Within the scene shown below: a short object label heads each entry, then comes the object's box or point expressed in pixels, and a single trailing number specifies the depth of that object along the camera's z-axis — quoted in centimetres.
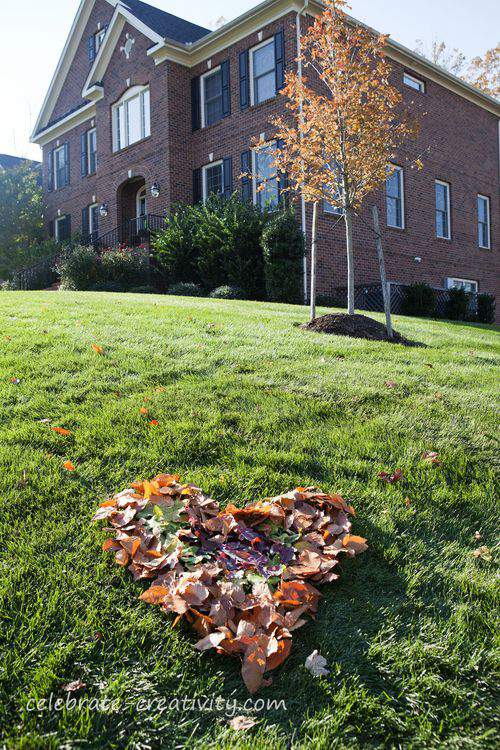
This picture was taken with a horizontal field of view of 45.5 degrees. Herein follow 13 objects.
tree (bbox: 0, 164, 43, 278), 2283
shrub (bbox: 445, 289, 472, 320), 1548
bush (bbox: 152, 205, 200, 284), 1477
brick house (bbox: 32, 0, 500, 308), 1516
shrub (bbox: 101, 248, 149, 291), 1560
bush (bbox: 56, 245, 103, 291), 1597
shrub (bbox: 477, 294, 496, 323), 1681
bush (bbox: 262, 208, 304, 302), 1290
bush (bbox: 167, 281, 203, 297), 1381
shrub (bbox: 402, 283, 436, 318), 1420
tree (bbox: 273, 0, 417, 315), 712
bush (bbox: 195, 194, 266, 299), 1352
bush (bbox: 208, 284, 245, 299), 1296
